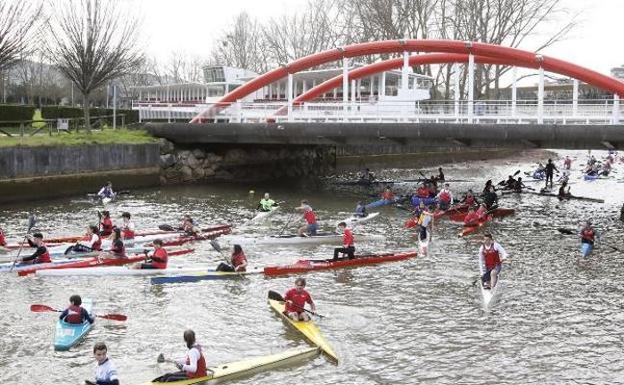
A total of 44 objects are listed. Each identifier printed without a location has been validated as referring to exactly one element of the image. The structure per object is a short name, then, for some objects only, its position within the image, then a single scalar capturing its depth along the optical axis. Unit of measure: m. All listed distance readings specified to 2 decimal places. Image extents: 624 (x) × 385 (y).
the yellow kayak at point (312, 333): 13.04
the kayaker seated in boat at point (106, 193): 33.09
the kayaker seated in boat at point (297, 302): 14.62
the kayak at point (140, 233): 22.45
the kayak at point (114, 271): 18.59
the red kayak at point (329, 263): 19.20
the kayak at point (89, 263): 18.64
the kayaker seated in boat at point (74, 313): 13.89
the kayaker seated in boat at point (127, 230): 22.77
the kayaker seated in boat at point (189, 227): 23.80
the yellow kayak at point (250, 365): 11.54
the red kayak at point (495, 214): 29.05
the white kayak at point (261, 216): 28.21
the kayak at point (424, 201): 31.53
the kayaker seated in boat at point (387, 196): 33.81
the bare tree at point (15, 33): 35.03
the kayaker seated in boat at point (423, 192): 32.38
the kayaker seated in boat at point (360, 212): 28.30
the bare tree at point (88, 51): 40.59
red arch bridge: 28.86
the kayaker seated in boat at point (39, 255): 18.98
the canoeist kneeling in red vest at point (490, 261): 16.86
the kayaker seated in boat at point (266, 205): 29.62
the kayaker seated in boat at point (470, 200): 29.49
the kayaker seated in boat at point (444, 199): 30.44
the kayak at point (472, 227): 25.75
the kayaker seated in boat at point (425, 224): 23.06
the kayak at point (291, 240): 23.31
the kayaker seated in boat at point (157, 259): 18.83
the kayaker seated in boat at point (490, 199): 30.58
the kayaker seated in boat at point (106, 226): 23.08
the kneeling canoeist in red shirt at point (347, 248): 20.14
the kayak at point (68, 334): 13.31
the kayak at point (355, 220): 27.74
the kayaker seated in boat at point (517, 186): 39.84
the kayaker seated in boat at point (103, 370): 10.65
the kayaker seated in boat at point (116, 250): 19.81
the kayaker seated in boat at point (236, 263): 18.64
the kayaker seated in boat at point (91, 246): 20.41
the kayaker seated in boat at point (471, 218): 26.44
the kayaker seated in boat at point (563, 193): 36.81
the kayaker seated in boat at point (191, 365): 11.38
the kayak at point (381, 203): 33.09
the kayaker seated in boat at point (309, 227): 23.80
